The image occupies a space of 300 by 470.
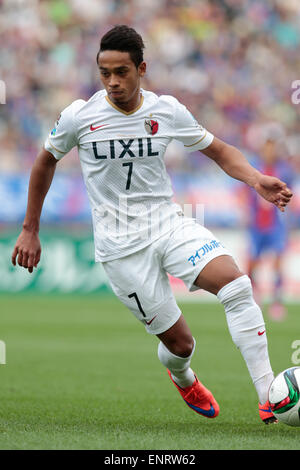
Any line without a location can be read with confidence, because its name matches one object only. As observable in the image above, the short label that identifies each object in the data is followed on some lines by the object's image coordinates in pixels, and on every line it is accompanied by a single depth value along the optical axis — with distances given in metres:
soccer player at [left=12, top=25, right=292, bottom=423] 9.25
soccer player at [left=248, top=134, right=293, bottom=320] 25.17
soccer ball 8.63
